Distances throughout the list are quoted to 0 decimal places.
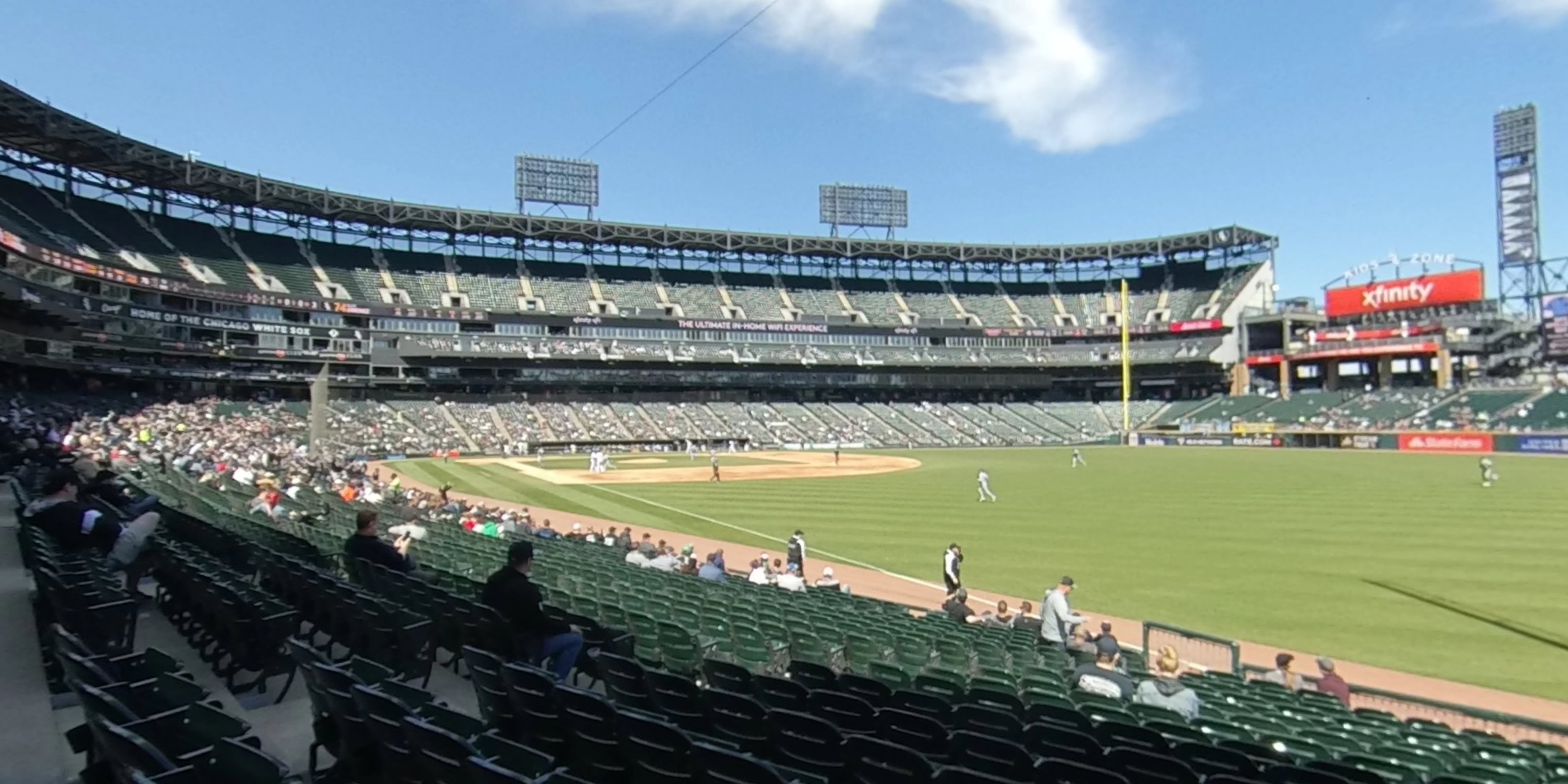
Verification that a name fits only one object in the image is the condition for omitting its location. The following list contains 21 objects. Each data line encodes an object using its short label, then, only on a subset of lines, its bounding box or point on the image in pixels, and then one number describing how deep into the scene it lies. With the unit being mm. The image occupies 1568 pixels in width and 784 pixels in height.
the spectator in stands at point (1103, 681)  8250
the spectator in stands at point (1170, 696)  7512
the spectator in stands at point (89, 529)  8227
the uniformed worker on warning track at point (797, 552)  16766
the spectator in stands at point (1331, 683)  9641
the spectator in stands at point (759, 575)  15643
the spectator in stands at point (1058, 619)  11703
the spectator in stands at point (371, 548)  8219
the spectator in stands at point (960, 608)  12922
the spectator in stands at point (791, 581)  14898
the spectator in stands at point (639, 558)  15773
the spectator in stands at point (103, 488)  10812
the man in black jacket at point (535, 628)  6586
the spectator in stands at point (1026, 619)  12664
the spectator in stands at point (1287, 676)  10156
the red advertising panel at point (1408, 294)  73938
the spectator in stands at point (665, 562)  15547
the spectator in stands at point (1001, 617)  13070
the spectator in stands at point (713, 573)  14895
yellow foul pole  67438
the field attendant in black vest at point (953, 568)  15688
